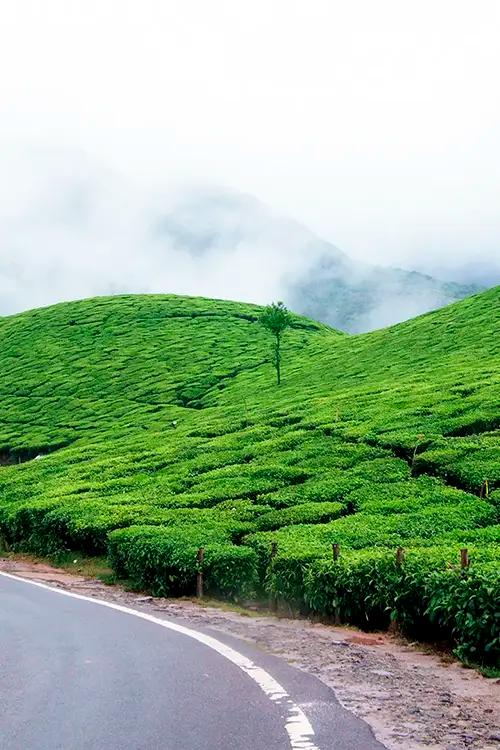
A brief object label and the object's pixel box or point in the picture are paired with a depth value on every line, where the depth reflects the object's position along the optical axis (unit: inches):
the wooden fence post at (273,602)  732.0
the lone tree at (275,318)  2404.0
